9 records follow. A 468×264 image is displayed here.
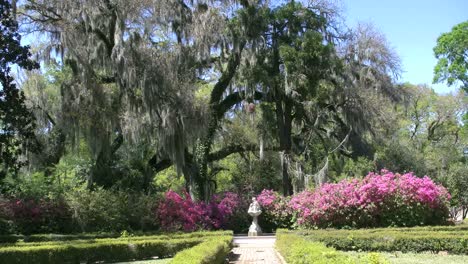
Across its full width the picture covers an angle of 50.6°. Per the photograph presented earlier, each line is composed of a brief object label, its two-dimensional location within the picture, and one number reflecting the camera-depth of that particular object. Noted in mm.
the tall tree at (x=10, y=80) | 14000
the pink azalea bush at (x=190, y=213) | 18359
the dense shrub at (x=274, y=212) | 20828
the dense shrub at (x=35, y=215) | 16375
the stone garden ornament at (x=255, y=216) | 18984
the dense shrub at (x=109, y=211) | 17438
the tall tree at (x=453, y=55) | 26750
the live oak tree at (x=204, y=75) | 18609
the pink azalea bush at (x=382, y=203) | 16734
